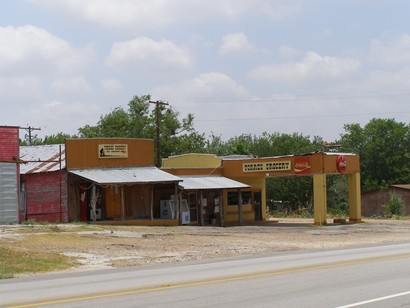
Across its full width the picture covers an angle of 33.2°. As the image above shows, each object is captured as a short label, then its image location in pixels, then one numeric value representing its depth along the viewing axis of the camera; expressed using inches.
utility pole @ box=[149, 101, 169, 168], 2098.2
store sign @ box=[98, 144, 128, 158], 1541.0
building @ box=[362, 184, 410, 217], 2456.9
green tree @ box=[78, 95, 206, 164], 3031.5
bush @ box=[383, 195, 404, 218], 2273.6
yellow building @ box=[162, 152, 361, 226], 1659.7
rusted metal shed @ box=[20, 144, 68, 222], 1480.1
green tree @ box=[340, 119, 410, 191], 3474.4
